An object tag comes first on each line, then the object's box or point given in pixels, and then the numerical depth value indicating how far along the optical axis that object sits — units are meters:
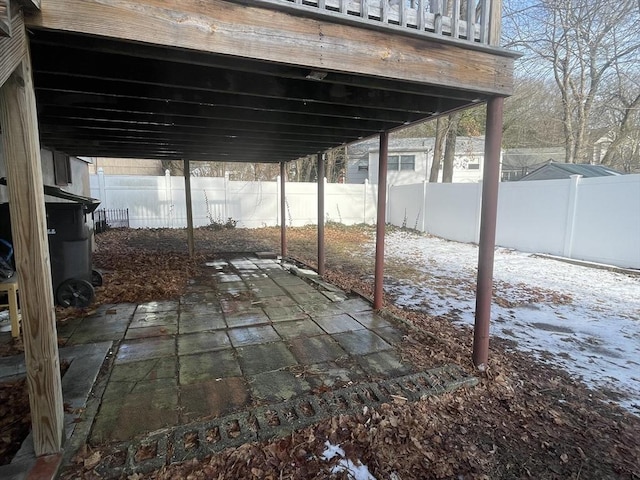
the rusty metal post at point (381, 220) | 3.80
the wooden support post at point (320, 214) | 5.64
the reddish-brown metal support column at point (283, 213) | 7.26
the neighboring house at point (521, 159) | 25.02
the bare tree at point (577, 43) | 10.68
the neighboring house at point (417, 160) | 20.11
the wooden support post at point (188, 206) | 6.86
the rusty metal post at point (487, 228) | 2.53
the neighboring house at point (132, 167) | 23.89
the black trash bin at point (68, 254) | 3.71
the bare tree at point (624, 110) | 12.45
